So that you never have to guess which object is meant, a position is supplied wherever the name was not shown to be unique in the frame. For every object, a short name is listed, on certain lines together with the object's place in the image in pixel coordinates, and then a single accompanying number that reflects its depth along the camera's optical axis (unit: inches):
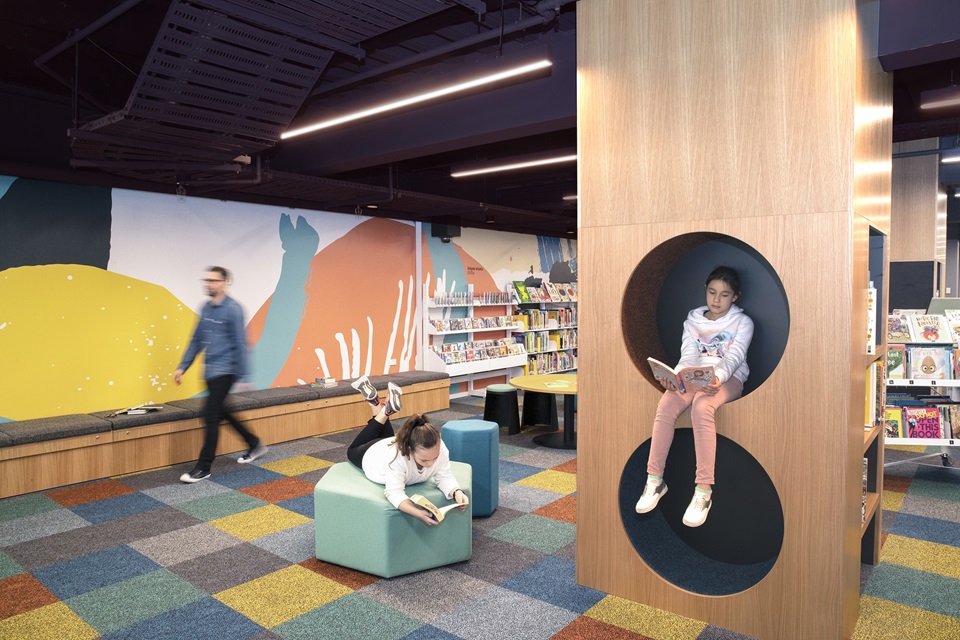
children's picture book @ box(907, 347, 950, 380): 224.7
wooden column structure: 116.2
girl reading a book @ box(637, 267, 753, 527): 125.8
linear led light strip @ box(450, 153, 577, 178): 270.9
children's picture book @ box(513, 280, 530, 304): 477.7
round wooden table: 280.4
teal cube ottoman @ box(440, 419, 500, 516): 195.3
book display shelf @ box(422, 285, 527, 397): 398.3
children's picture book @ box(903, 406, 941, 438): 225.0
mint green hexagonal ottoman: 149.7
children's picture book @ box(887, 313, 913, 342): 231.7
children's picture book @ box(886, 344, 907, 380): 228.4
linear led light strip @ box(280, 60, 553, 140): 167.0
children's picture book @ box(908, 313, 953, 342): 228.5
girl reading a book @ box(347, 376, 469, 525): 148.4
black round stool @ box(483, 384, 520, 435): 310.3
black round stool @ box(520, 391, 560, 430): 317.4
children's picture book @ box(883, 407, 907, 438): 227.6
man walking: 240.7
